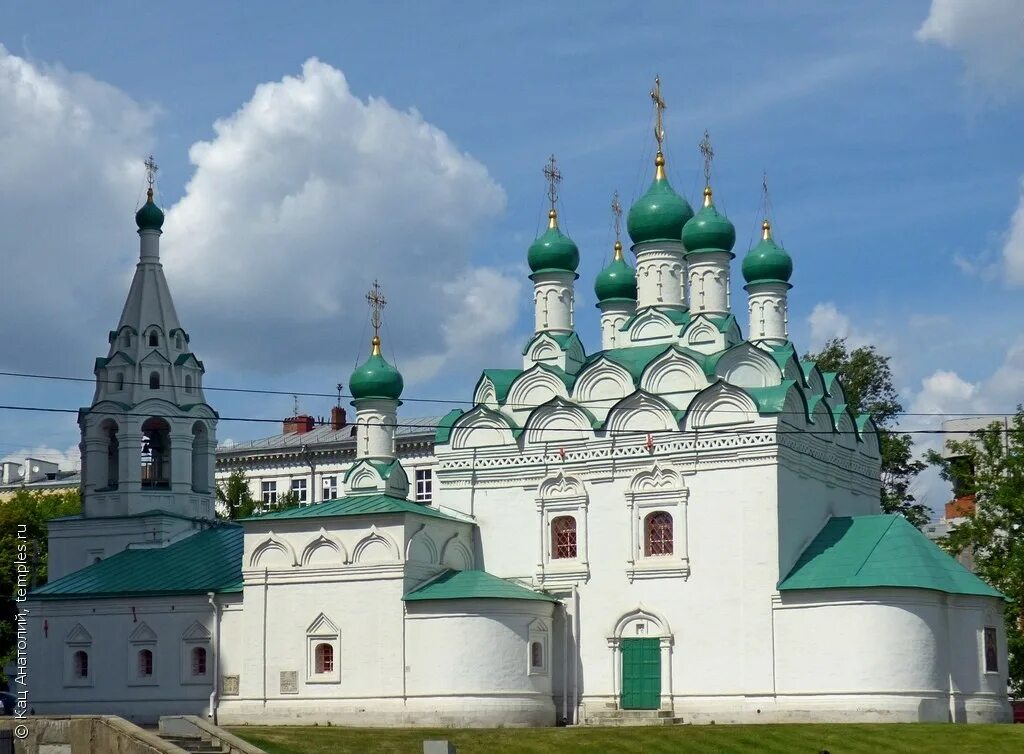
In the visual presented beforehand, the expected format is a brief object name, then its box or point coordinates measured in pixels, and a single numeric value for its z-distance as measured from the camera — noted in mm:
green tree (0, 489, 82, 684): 41875
